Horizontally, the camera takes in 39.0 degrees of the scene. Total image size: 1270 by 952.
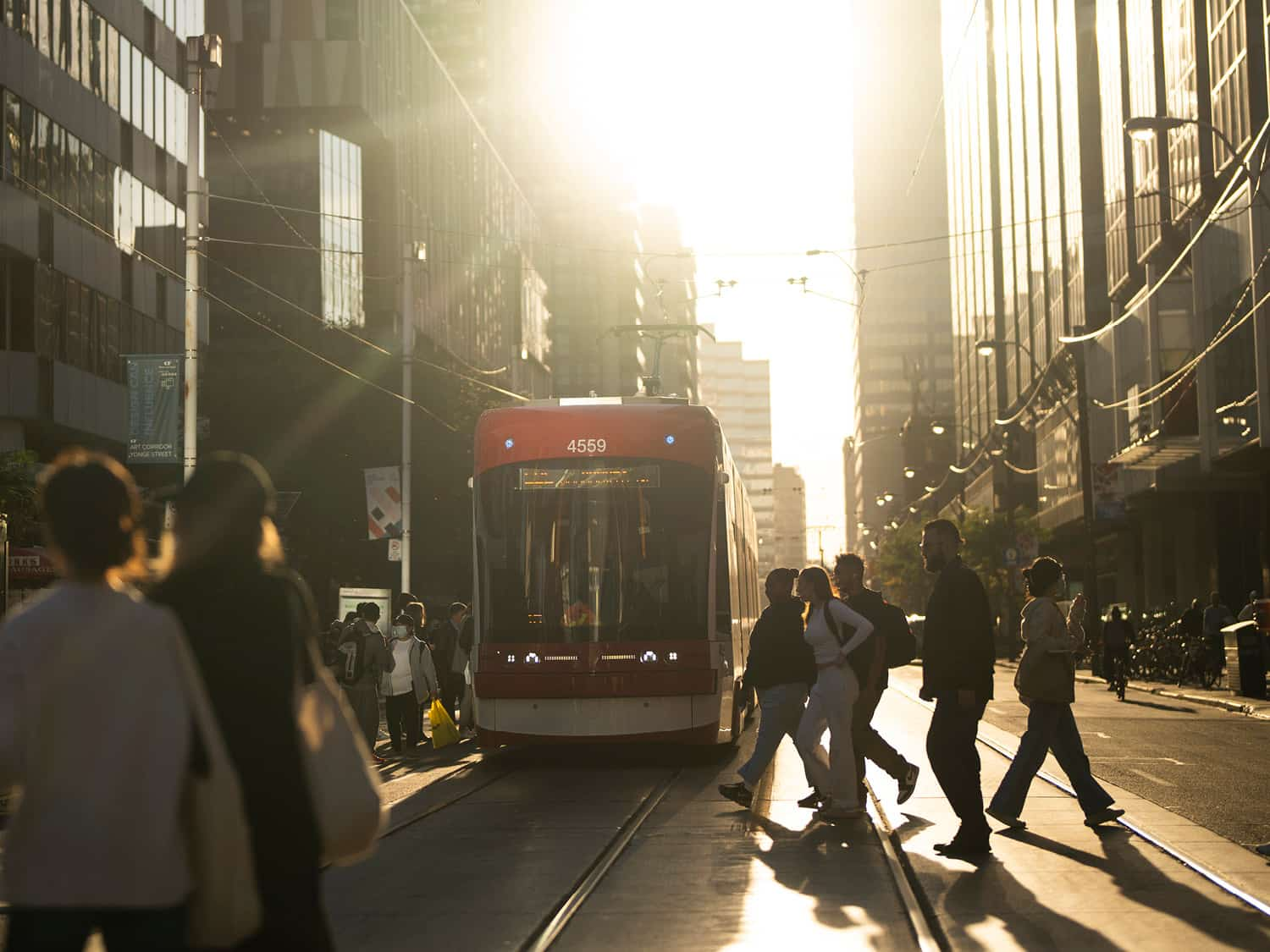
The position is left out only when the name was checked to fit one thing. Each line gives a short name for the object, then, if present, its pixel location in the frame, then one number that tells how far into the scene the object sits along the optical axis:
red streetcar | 16.59
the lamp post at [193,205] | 27.67
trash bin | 29.77
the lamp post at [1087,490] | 42.00
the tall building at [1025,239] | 62.00
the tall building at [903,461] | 166.62
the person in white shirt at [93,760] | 3.56
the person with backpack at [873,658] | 12.79
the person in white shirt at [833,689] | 12.41
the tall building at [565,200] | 139.88
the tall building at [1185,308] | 38.06
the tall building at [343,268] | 53.94
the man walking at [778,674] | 13.24
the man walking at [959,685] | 10.31
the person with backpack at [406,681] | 19.73
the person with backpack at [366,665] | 18.53
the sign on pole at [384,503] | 38.59
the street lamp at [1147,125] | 25.62
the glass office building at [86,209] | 36.47
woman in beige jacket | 11.34
